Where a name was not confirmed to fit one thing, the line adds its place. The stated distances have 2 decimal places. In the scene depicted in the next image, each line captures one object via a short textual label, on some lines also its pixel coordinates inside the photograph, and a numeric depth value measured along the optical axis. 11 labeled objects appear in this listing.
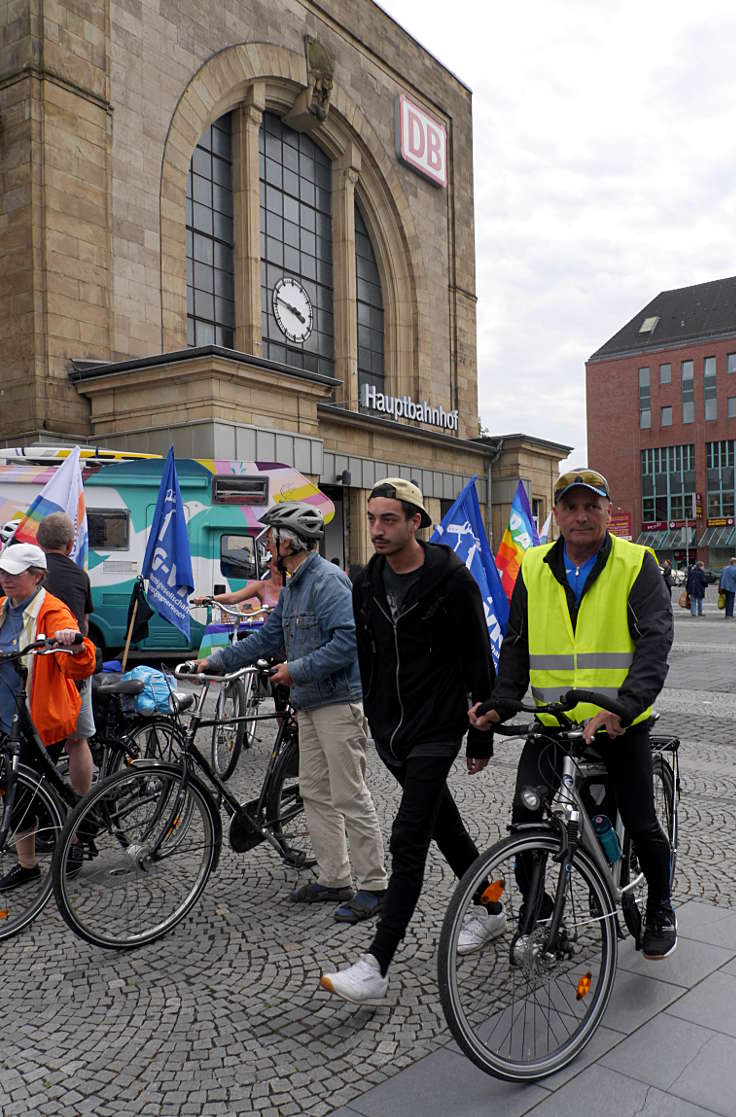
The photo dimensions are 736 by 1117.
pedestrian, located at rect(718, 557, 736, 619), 25.44
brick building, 73.44
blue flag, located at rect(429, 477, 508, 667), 8.76
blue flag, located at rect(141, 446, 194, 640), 8.47
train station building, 18.80
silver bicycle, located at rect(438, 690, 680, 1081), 2.69
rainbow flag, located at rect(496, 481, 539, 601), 10.38
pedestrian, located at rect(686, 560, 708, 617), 26.50
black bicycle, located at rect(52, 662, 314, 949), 3.70
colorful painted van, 12.62
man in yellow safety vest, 3.16
